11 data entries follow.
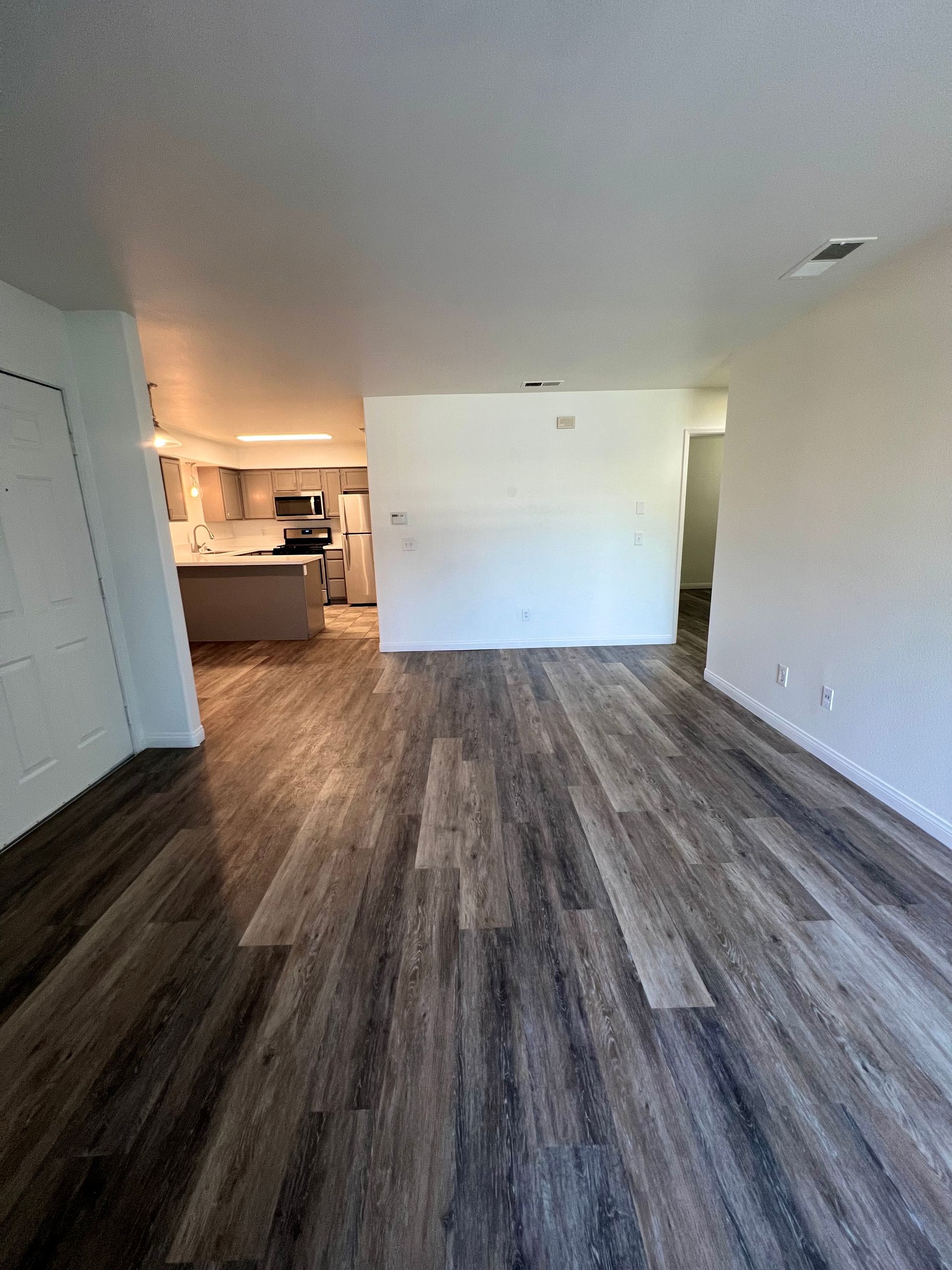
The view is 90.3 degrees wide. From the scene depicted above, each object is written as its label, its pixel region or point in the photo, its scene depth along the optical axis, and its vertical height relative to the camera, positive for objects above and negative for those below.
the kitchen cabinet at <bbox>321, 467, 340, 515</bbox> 7.25 +0.56
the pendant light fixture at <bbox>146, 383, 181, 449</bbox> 3.98 +0.76
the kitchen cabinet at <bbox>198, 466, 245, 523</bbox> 6.63 +0.51
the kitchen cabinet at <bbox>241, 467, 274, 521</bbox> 7.25 +0.51
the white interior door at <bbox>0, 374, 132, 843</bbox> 2.18 -0.46
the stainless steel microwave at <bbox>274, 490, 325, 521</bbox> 7.24 +0.33
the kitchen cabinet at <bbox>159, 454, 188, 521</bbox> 5.60 +0.51
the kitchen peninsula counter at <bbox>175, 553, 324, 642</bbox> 5.36 -0.76
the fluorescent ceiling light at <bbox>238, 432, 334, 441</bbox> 6.34 +1.21
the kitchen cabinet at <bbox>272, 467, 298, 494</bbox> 7.23 +0.71
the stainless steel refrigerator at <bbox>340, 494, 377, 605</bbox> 7.02 -0.29
